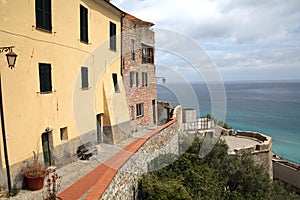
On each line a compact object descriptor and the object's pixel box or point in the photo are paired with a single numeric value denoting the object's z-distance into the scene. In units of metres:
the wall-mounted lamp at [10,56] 6.91
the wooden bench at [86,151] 10.98
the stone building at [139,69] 16.30
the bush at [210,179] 9.21
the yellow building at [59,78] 7.59
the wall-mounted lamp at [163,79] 19.48
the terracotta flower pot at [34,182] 7.78
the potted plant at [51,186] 6.01
